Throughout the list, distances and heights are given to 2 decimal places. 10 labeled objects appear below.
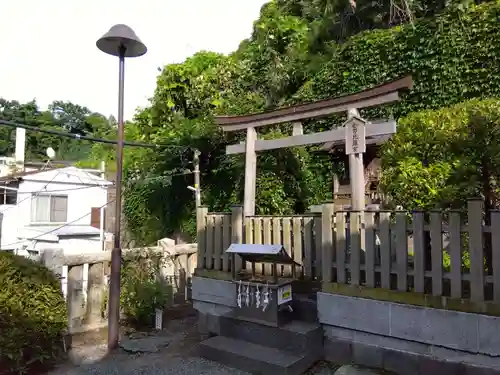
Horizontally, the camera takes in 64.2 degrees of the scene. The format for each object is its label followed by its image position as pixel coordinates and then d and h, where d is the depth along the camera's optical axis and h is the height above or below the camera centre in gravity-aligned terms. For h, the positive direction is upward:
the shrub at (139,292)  6.50 -1.25
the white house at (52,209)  16.25 +0.31
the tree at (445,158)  4.50 +0.77
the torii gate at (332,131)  5.46 +1.32
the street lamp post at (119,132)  5.51 +1.20
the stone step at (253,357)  4.43 -1.64
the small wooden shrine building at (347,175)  9.35 +1.07
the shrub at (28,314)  4.39 -1.12
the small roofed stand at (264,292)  4.87 -0.95
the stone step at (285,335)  4.70 -1.45
